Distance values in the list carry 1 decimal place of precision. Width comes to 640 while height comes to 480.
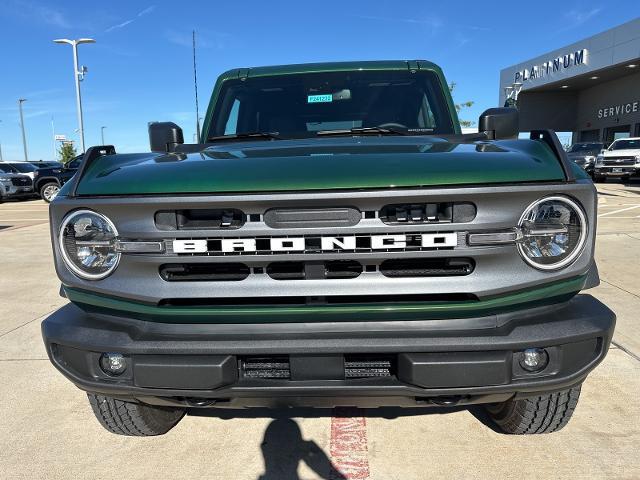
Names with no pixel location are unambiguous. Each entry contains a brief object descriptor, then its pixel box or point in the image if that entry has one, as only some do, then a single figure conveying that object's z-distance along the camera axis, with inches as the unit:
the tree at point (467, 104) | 1610.1
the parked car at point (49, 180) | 757.3
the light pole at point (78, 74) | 984.9
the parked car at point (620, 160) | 788.0
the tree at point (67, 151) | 2442.3
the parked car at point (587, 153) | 933.8
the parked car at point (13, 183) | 749.9
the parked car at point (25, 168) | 774.5
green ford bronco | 69.3
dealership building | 1067.9
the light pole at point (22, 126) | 2076.8
